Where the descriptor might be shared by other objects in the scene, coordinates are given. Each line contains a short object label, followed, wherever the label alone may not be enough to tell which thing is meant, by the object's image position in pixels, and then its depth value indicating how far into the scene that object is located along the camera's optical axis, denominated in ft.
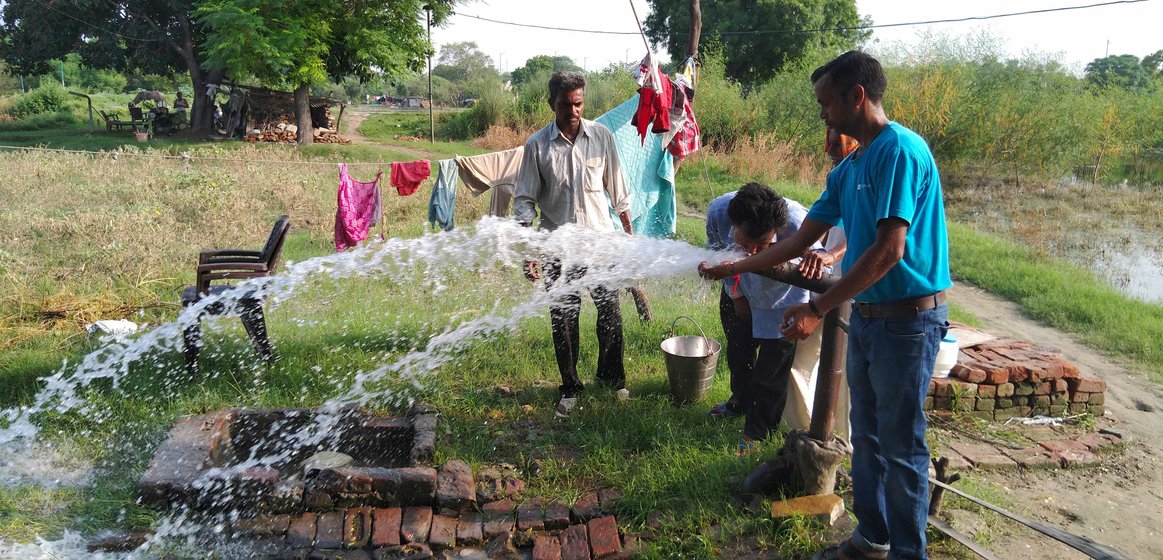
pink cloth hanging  23.53
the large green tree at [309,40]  65.05
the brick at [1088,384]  15.34
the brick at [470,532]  10.84
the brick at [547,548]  10.34
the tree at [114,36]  78.69
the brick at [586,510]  11.18
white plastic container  14.23
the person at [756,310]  11.19
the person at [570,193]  14.17
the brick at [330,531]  10.63
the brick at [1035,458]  13.16
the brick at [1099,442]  13.98
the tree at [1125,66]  151.31
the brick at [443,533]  10.71
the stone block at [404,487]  11.34
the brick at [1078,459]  13.32
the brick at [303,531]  10.64
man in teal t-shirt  7.72
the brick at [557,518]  11.00
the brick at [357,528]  10.71
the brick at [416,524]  10.78
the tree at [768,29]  100.78
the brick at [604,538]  10.28
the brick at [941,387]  14.90
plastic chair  15.71
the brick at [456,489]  11.39
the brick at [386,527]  10.70
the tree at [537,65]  189.58
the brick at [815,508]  10.08
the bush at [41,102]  98.58
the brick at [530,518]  10.99
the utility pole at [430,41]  77.30
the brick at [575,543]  10.30
